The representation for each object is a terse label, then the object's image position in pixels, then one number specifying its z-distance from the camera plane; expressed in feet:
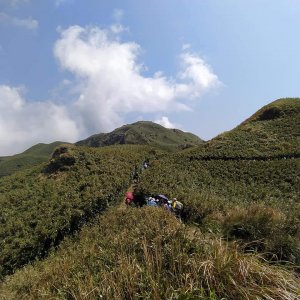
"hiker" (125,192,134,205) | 86.38
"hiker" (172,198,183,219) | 62.73
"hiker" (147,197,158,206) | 68.71
